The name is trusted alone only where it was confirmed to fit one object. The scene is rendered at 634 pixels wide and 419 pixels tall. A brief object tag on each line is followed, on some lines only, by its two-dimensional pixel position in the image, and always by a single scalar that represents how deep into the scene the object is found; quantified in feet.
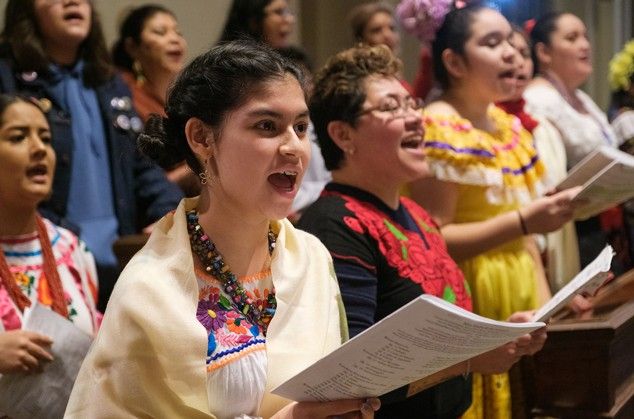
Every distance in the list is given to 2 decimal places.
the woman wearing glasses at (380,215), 7.43
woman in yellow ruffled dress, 9.43
